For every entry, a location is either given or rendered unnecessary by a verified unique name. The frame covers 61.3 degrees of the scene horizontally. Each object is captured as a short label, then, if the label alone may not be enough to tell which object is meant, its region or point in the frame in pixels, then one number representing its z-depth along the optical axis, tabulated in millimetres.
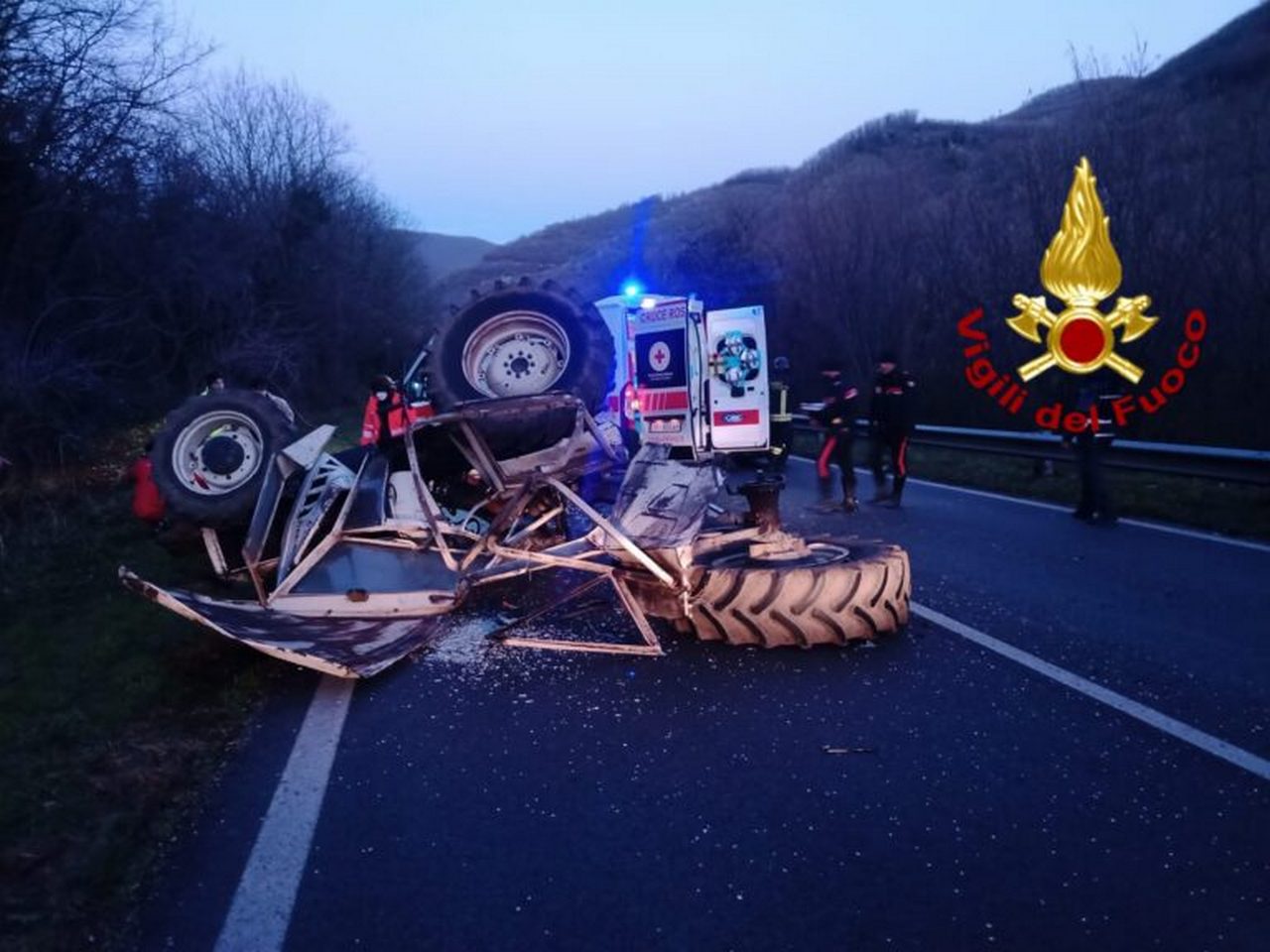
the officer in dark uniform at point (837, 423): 12258
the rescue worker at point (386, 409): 11914
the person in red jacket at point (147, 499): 8953
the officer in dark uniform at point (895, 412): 12211
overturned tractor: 5941
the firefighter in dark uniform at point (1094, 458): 10312
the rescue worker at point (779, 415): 15758
